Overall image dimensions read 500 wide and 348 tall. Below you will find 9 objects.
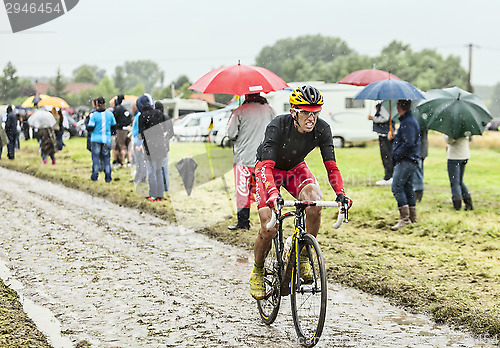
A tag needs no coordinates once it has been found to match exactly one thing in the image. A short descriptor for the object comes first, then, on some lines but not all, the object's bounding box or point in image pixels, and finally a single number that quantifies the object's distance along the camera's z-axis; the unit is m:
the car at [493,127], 64.12
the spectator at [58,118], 22.84
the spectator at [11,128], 23.50
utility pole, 50.90
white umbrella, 20.97
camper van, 32.78
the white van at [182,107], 48.97
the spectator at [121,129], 18.09
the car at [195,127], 36.34
